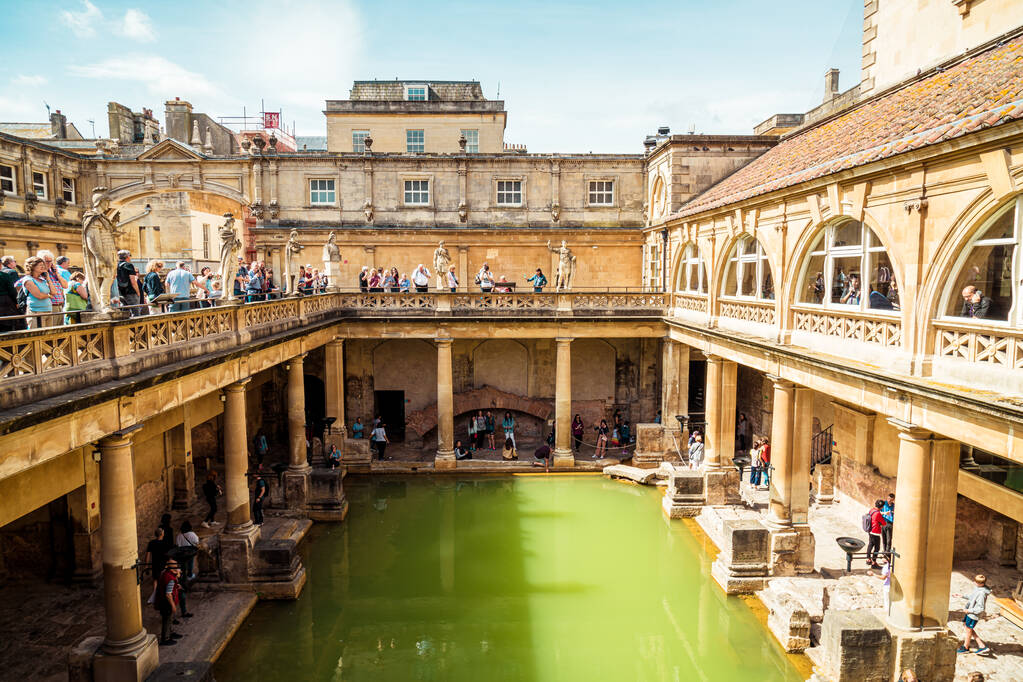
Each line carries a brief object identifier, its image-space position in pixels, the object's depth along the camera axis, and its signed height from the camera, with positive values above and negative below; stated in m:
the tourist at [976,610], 11.59 -5.86
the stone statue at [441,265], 22.55 +0.62
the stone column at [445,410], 23.81 -4.70
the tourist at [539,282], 24.94 +0.05
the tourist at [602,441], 24.83 -6.05
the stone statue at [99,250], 9.35 +0.47
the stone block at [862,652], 10.71 -6.07
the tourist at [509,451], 24.86 -6.46
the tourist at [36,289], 9.05 -0.11
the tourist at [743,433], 25.92 -6.00
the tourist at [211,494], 18.11 -5.92
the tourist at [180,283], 13.18 -0.02
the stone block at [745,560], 14.89 -6.37
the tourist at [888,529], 15.02 -5.65
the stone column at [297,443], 19.39 -4.90
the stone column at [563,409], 23.88 -4.66
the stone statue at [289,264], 18.47 +0.52
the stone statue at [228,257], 13.79 +0.53
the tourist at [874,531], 15.04 -5.74
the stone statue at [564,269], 23.05 +0.51
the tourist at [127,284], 11.76 -0.04
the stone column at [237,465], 14.79 -4.24
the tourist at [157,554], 12.19 -5.25
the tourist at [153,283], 12.41 -0.02
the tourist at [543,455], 23.83 -6.33
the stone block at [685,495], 19.52 -6.36
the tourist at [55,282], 9.77 -0.01
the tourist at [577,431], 26.48 -6.03
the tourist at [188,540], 13.91 -5.56
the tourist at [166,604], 11.86 -5.88
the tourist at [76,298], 10.15 -0.27
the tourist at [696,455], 21.00 -5.55
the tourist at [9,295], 8.85 -0.19
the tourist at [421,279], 23.88 +0.14
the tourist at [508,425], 25.43 -5.56
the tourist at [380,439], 25.14 -6.04
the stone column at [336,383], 23.39 -3.69
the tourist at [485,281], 24.12 +0.08
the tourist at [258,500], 17.45 -5.88
